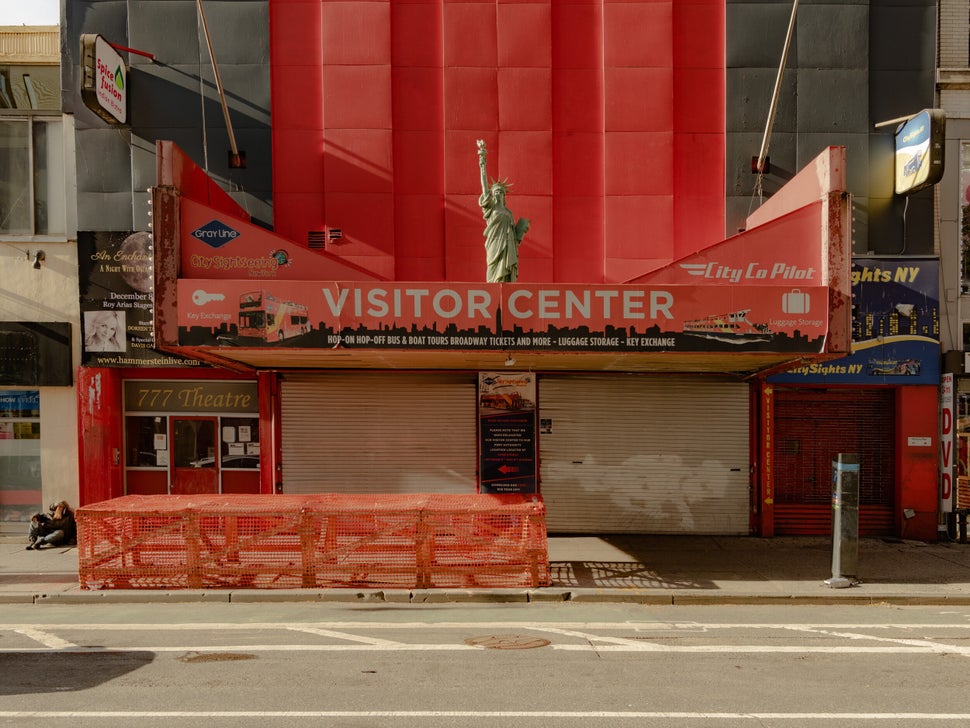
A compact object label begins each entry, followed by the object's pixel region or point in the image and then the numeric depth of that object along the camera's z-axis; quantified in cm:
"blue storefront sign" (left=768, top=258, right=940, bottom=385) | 1305
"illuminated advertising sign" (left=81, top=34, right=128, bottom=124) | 1202
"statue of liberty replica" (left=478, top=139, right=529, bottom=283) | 1170
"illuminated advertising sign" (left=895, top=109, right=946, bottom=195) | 1202
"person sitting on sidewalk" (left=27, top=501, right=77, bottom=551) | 1239
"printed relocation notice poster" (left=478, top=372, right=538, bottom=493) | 1343
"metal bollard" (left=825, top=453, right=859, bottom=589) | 986
